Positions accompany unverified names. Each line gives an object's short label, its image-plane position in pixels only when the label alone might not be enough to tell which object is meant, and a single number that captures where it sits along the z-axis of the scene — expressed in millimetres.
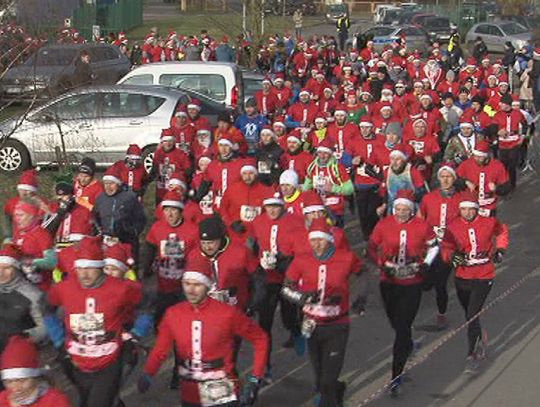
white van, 20406
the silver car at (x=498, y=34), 41844
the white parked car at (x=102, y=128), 17125
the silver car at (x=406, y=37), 39719
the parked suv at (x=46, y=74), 13047
